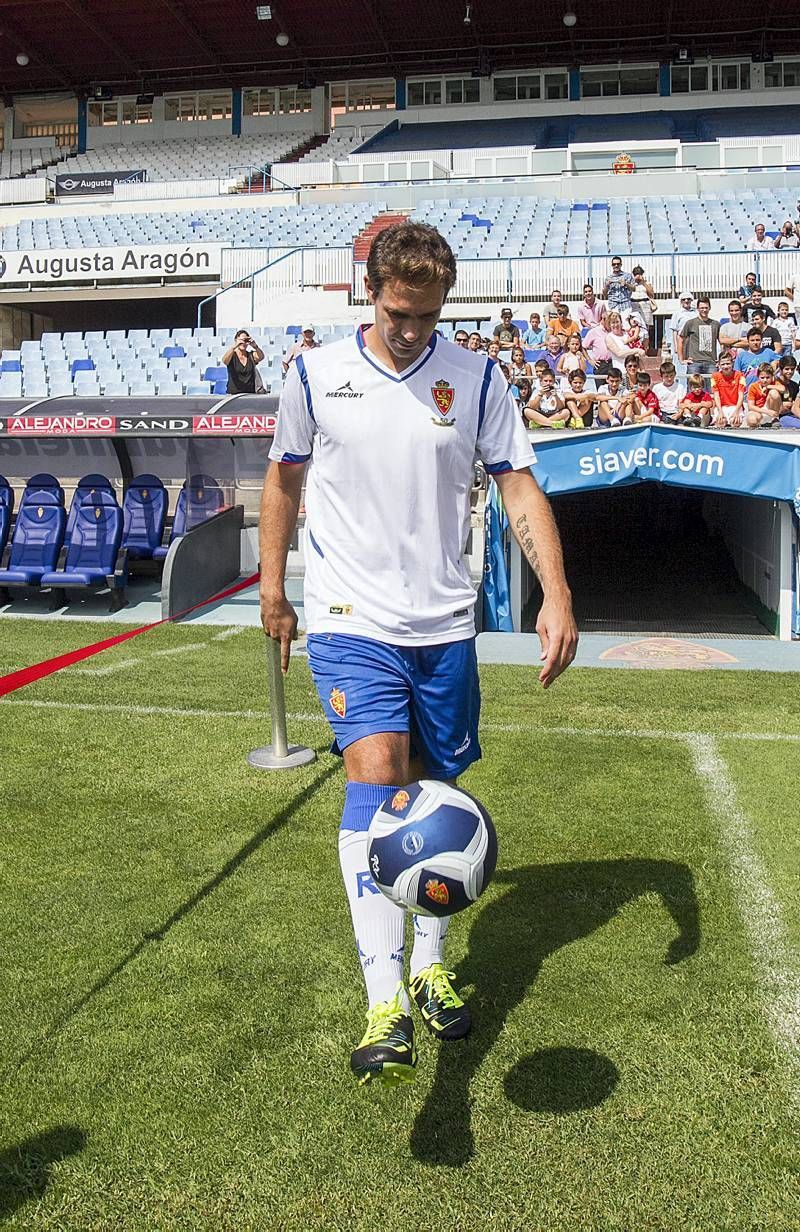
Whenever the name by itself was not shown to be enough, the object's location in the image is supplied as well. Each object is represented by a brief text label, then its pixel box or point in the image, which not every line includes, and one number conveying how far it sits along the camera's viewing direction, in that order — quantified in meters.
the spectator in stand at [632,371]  14.70
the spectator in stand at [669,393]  14.58
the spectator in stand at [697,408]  14.13
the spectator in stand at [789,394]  13.59
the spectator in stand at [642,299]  18.70
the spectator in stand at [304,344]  17.23
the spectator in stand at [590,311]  18.27
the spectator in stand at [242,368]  16.06
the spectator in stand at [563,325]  17.37
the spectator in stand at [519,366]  15.77
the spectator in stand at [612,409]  14.05
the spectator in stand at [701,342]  16.23
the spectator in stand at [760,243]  22.55
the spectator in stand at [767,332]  15.41
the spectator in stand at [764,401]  13.68
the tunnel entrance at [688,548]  11.30
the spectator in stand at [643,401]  14.02
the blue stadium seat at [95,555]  12.67
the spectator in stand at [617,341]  16.62
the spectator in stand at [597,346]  16.88
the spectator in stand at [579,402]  14.05
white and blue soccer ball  2.81
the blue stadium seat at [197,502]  14.03
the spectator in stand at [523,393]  14.51
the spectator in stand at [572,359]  15.71
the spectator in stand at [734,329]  16.05
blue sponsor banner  11.23
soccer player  3.06
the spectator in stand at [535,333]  18.16
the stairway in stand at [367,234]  25.34
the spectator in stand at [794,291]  19.89
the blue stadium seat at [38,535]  13.31
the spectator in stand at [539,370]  14.29
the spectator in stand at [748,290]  17.05
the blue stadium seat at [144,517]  13.95
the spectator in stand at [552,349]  16.52
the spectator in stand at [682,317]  17.33
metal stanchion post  6.35
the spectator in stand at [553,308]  17.71
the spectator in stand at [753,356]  14.94
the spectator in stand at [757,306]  16.31
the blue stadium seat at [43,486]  13.83
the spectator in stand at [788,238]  22.59
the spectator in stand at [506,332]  17.39
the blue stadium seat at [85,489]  13.70
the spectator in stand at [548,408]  13.88
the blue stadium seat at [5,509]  14.12
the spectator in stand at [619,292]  18.66
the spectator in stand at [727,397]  14.24
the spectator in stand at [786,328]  16.59
